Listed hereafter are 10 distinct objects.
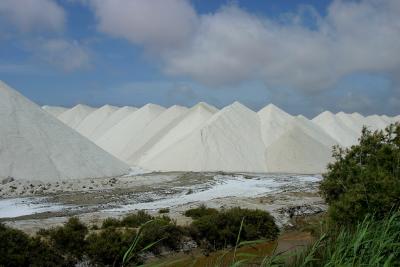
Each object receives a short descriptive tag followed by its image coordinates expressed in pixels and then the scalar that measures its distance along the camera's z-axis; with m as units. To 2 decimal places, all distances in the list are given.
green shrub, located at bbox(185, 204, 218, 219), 15.57
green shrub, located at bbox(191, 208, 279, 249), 13.62
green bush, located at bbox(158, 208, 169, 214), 16.40
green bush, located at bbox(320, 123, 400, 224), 9.57
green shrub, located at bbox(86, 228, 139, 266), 11.48
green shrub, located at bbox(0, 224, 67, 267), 10.29
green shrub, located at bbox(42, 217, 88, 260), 11.48
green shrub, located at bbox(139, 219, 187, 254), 11.80
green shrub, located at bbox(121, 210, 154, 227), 14.11
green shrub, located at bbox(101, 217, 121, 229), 13.83
